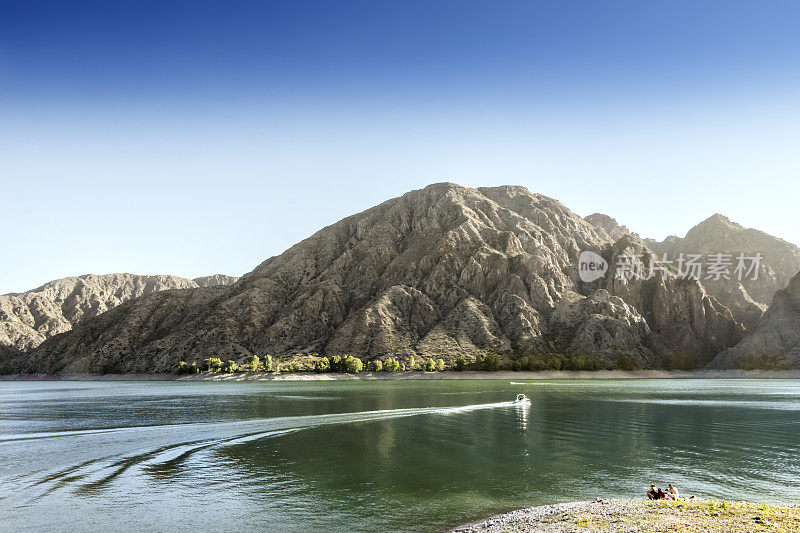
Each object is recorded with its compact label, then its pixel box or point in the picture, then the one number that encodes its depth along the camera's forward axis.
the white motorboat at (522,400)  107.19
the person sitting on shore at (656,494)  33.73
